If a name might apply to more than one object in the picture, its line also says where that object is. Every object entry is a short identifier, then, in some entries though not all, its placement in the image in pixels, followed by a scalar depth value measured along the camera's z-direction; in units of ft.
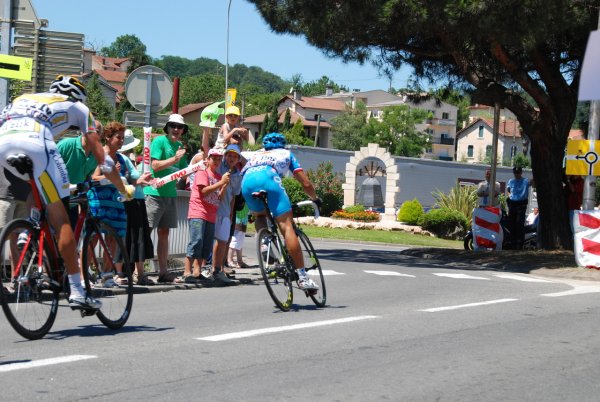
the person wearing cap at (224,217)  44.14
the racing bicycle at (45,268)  24.13
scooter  83.20
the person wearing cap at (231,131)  46.14
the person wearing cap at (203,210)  43.50
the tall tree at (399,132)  473.26
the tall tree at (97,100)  288.92
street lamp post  192.79
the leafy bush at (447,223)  134.31
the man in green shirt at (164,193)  43.01
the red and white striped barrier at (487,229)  82.17
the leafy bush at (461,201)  140.36
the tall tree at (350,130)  474.90
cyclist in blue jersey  34.19
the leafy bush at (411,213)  144.15
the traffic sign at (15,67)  41.24
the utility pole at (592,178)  64.59
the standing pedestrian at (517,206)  82.17
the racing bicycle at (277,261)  33.86
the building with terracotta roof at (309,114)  551.06
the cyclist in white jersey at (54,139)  24.22
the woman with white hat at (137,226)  40.60
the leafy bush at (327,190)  164.76
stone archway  179.93
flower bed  146.20
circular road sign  47.19
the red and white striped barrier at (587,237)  61.36
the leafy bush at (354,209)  157.48
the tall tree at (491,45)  60.59
